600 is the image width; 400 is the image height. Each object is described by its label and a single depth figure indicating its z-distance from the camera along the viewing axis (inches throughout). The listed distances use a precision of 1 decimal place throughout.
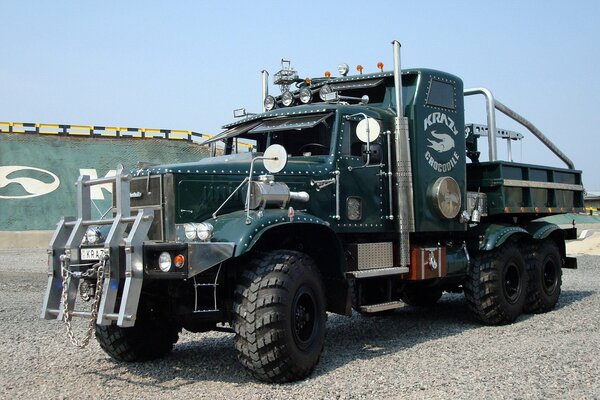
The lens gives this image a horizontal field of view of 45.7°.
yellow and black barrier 1318.9
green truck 240.5
